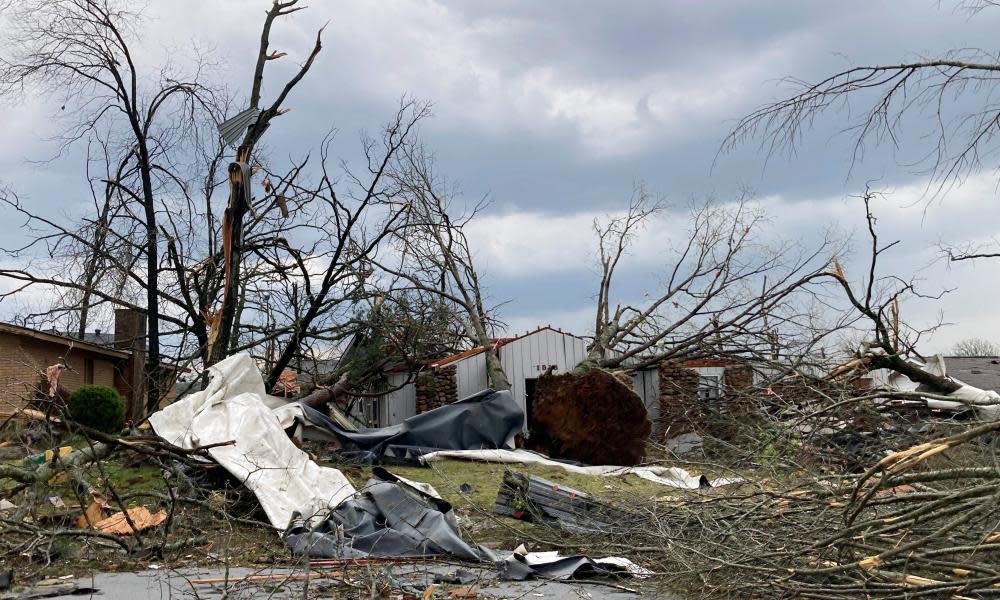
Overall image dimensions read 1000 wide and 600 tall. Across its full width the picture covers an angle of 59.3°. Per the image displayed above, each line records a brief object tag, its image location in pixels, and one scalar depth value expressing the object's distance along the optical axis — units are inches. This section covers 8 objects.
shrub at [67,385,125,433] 586.9
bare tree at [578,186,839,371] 590.9
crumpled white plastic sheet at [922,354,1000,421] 292.4
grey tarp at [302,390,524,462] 430.9
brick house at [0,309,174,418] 687.7
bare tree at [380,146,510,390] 708.7
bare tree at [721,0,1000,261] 170.9
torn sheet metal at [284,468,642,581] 226.1
